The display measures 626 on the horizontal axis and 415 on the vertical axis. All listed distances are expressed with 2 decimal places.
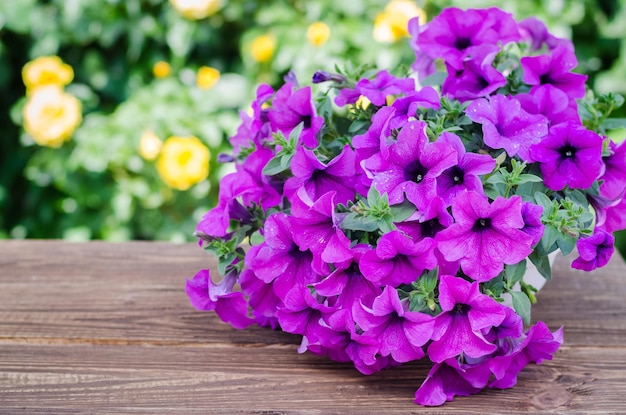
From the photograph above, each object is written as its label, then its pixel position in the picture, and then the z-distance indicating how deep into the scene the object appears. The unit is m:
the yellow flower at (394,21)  1.94
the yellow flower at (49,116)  2.08
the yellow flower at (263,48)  2.11
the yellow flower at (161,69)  2.24
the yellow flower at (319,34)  2.02
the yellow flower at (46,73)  2.13
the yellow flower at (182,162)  1.99
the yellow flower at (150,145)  2.02
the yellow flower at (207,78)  2.17
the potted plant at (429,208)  0.83
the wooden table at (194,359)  0.92
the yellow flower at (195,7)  2.08
